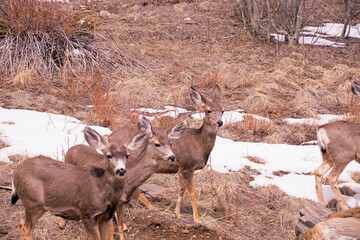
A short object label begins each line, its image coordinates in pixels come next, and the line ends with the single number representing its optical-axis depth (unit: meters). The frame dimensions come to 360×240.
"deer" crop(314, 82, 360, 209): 12.80
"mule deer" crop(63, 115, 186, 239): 9.18
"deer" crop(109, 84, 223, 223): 11.12
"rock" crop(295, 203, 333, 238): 9.30
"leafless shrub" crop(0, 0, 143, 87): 21.12
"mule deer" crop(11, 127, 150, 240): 8.14
